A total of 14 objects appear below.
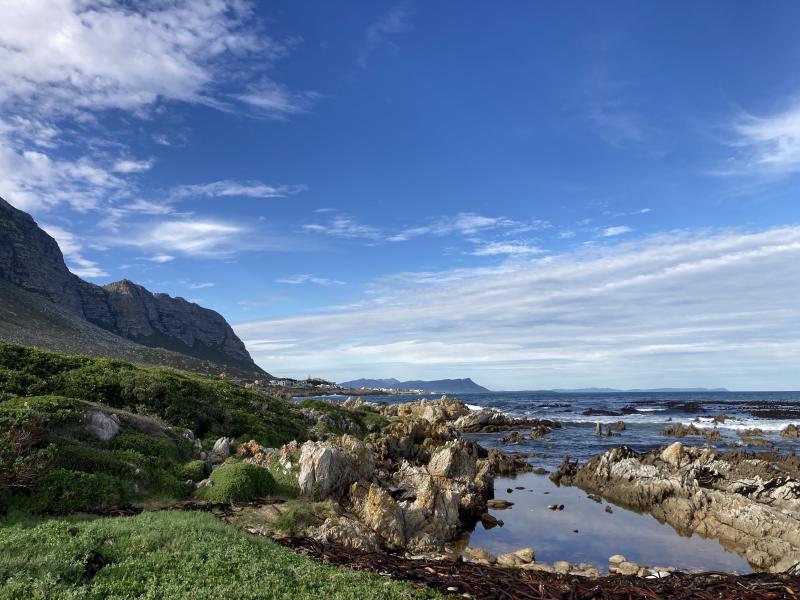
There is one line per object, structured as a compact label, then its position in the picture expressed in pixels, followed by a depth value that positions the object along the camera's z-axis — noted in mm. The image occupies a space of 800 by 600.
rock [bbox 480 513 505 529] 23016
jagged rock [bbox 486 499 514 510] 26453
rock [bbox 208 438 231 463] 21525
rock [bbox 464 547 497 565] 17203
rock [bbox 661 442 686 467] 35219
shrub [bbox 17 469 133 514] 12625
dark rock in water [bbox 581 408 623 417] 103750
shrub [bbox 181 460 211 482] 17906
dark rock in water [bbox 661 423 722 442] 61350
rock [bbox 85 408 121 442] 17484
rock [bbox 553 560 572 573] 16666
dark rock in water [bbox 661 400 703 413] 115225
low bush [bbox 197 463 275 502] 15867
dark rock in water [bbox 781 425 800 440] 60781
